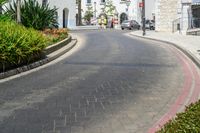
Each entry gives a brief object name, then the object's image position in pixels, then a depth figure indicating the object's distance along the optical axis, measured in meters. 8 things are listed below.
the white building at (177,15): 47.56
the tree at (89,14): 94.50
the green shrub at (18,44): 15.48
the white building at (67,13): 66.94
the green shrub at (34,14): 27.75
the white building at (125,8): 81.46
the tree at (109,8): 89.00
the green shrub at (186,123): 4.89
